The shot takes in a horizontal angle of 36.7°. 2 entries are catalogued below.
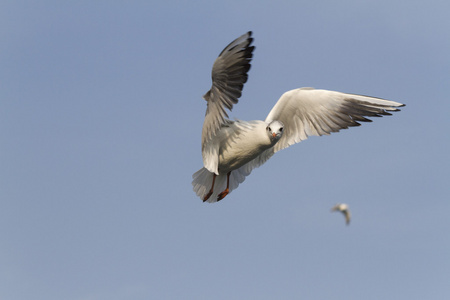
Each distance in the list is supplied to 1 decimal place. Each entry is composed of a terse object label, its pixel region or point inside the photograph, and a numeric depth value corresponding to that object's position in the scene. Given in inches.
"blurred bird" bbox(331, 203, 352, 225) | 625.0
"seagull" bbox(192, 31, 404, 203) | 453.1
